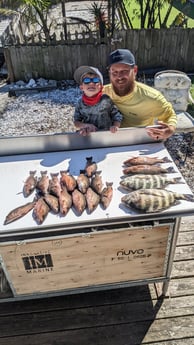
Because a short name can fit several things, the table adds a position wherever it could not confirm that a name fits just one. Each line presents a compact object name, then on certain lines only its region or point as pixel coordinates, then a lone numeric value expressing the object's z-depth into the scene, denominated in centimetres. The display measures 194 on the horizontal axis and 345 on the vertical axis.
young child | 305
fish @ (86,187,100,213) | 242
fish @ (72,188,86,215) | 242
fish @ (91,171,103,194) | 257
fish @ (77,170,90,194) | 257
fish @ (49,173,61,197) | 254
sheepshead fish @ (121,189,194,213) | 237
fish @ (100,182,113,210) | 246
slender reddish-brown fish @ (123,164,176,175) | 273
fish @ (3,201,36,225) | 235
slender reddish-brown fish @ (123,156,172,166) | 285
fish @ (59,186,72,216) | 240
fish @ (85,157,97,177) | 279
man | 314
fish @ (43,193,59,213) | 242
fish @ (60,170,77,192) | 259
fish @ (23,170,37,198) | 260
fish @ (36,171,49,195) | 260
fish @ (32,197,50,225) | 233
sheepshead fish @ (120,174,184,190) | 254
